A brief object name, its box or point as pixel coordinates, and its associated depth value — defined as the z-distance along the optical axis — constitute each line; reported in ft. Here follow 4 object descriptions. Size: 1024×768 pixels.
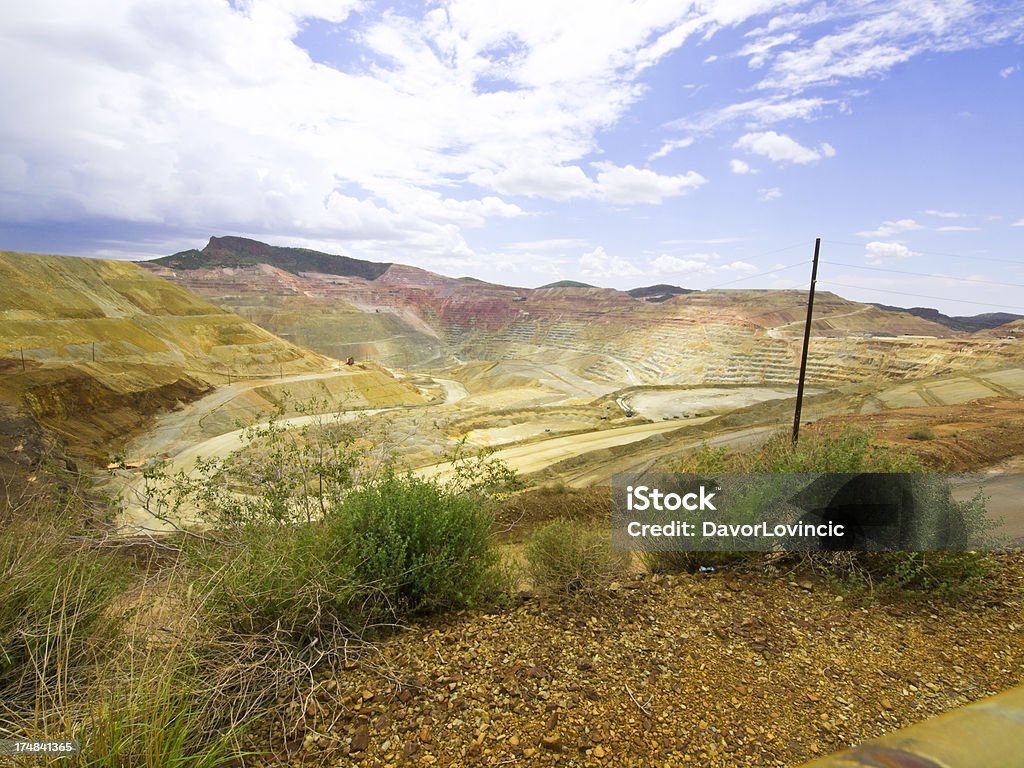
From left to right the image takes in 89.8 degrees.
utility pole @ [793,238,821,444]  57.50
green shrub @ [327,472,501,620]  14.10
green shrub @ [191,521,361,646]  11.92
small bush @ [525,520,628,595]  15.92
